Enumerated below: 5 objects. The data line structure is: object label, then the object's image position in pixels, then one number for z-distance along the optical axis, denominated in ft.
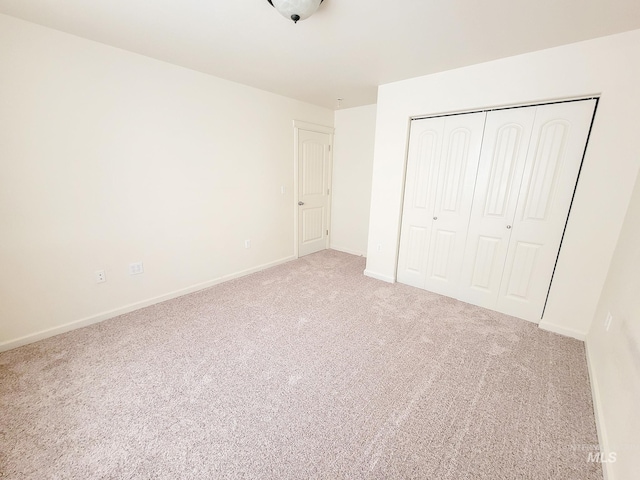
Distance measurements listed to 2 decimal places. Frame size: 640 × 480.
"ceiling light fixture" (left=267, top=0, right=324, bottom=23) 4.88
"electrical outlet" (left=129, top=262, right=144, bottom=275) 8.51
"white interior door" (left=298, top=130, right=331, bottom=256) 13.46
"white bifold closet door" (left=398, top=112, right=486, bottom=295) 8.91
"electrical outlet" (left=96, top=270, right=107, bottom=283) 7.87
